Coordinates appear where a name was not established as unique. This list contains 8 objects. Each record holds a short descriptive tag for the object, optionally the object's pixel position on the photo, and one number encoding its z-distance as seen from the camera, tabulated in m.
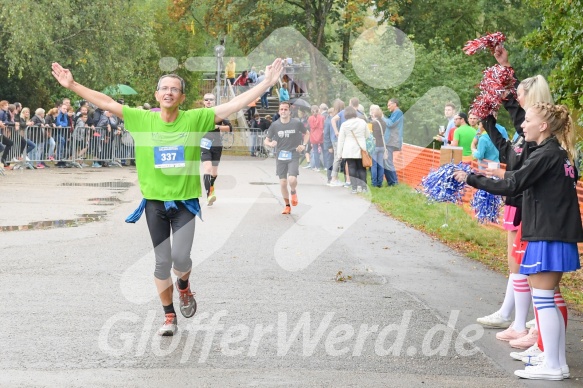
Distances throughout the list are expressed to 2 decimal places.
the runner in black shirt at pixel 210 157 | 18.50
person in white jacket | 22.48
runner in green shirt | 7.93
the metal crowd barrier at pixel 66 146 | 27.72
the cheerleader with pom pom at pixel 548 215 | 6.81
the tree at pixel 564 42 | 11.15
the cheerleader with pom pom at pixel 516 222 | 7.34
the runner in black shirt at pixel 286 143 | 17.94
